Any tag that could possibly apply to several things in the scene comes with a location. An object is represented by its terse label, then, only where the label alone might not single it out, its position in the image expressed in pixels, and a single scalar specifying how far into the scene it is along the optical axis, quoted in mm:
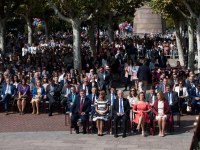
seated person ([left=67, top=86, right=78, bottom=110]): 15406
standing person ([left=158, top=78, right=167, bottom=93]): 16586
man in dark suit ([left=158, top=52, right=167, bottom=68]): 26484
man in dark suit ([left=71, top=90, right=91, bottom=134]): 14098
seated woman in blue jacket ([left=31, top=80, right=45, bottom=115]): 17391
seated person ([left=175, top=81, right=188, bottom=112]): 16534
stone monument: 48469
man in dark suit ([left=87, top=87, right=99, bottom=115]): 15059
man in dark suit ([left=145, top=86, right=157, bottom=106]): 14906
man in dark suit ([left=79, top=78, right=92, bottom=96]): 16969
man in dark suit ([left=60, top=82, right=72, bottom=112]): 16641
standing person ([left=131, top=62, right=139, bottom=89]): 21203
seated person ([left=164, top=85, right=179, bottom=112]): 14976
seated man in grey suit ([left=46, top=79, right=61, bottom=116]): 17219
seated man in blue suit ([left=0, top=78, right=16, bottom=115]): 17609
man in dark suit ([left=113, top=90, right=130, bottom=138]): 13875
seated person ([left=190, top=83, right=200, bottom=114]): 16369
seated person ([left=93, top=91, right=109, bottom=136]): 13922
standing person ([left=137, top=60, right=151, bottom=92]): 19906
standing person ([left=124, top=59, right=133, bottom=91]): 21422
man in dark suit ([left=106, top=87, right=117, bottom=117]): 14712
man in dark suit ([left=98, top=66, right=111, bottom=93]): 19469
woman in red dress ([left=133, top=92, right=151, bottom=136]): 13861
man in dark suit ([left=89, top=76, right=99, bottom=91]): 17562
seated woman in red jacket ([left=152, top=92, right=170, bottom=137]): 13773
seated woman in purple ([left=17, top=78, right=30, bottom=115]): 17409
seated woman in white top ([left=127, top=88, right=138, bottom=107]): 14938
